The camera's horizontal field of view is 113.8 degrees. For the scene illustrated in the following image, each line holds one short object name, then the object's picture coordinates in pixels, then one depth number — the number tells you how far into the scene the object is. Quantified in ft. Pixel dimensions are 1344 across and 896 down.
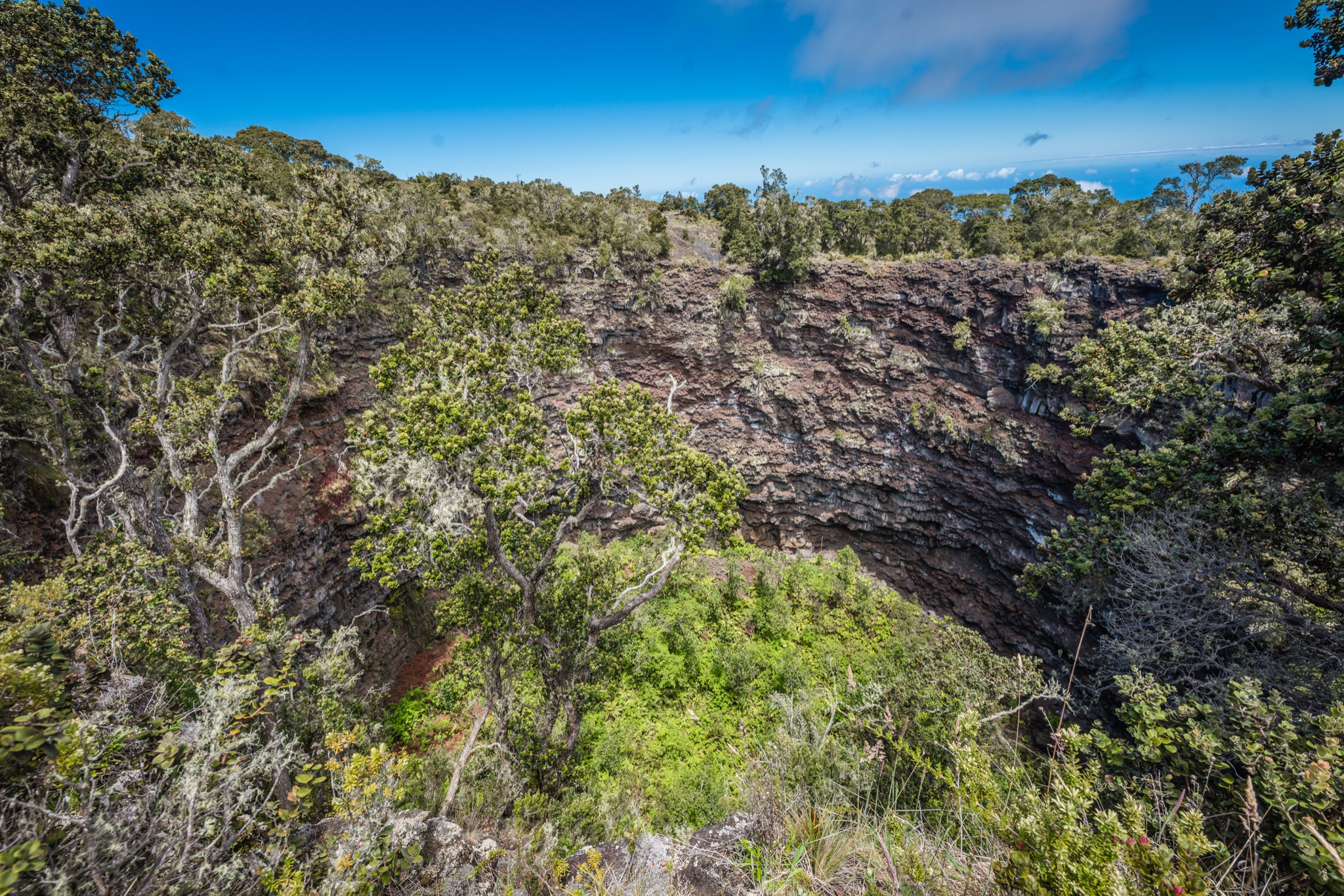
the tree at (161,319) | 22.57
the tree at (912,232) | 74.33
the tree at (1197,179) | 82.94
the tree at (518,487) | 21.09
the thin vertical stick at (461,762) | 18.66
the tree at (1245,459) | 18.15
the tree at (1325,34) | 16.66
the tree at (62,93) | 22.27
